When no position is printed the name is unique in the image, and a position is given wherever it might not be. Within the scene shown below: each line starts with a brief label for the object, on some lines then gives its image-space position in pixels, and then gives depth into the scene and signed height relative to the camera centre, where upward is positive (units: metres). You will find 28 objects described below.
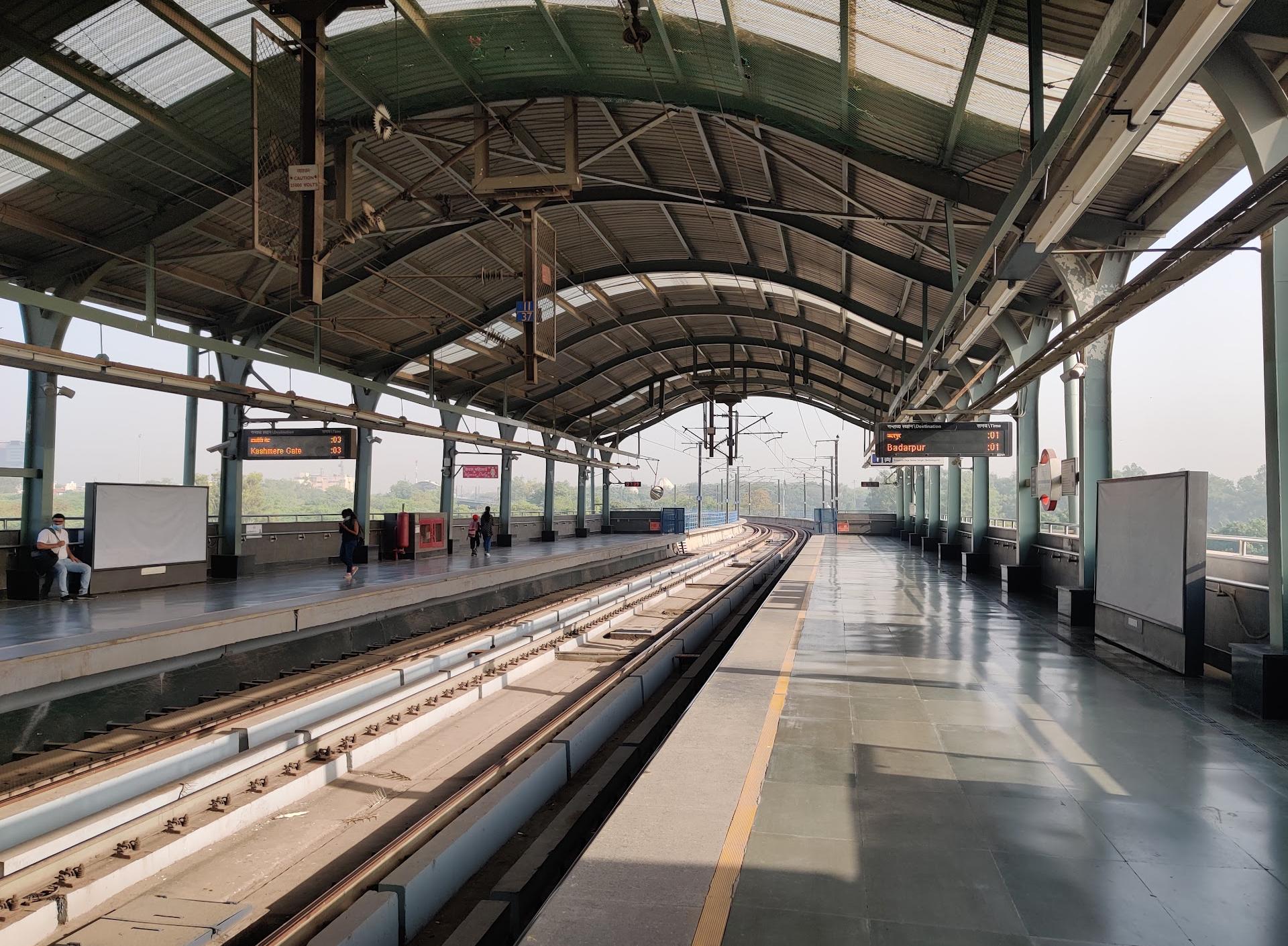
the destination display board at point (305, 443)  17.77 +0.98
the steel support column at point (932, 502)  30.34 +0.00
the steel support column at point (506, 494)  31.88 -0.03
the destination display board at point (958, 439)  15.51 +1.22
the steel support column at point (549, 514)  37.78 -0.95
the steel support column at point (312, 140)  7.64 +3.32
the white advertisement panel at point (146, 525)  13.77 -0.71
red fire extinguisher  23.30 -1.25
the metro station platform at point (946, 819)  3.42 -1.74
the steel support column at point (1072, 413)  11.76 +1.38
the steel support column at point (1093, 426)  11.46 +1.11
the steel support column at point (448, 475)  28.02 +0.59
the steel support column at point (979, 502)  20.69 +0.01
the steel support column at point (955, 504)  26.12 -0.05
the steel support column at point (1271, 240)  6.15 +2.20
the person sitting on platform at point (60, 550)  12.82 -1.06
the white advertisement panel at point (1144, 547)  8.18 -0.46
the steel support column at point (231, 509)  18.03 -0.47
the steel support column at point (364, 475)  23.11 +0.43
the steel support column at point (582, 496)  40.22 -0.10
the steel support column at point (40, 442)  13.64 +0.70
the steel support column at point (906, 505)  43.06 -0.21
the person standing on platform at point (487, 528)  26.35 -1.16
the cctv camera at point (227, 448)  18.06 +0.87
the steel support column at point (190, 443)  18.47 +0.97
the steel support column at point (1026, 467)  15.91 +0.72
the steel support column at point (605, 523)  45.62 -1.55
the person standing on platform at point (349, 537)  16.56 -1.00
